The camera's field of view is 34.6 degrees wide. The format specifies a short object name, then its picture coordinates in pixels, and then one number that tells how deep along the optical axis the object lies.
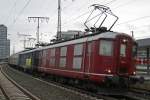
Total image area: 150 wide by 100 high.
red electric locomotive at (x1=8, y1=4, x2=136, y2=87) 11.23
